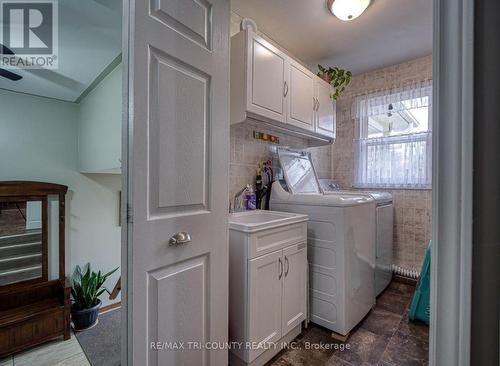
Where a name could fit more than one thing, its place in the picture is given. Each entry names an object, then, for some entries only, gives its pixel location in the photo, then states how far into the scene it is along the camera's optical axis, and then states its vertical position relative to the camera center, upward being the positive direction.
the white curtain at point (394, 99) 2.56 +0.99
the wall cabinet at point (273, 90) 1.62 +0.75
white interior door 0.84 +0.02
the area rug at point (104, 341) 1.23 -0.93
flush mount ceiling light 1.72 +1.34
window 2.54 +0.52
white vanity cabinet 1.33 -0.65
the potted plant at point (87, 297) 1.56 -0.81
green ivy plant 2.50 +1.15
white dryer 2.24 -0.60
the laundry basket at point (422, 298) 1.88 -0.96
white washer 1.71 -0.56
